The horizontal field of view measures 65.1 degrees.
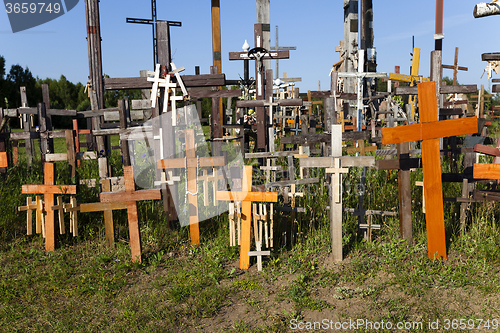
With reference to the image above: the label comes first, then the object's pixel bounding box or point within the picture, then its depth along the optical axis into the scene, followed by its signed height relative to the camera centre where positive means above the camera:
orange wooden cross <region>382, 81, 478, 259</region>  4.63 -0.17
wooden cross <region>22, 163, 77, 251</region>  5.60 -0.77
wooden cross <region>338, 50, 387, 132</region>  8.16 +1.05
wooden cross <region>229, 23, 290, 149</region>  7.31 +1.53
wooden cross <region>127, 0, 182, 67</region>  14.16 +4.12
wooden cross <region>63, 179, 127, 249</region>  5.66 -1.19
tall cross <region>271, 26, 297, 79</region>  18.06 +3.85
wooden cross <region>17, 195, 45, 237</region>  5.63 -1.06
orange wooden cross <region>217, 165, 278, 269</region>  4.83 -0.84
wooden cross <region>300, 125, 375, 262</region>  4.92 -0.49
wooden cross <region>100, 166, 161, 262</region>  5.10 -0.83
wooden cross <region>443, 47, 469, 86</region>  17.14 +2.49
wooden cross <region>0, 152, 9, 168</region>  6.04 -0.33
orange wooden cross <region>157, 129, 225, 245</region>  5.57 -0.46
